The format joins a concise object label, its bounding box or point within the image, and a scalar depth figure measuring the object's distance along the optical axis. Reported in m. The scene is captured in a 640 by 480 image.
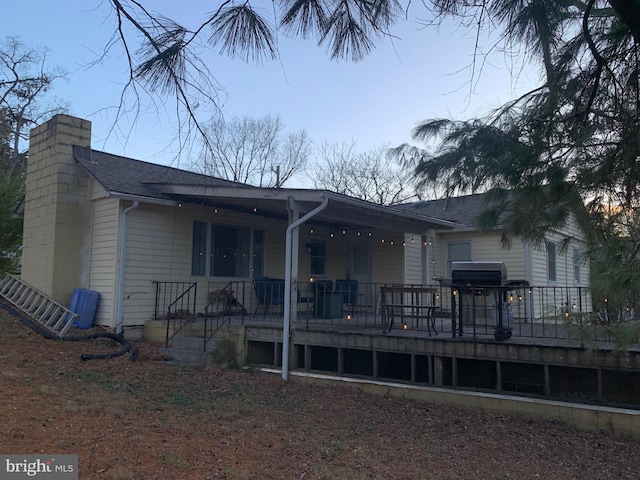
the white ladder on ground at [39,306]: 9.02
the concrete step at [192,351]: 7.91
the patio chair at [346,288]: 11.58
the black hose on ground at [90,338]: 7.77
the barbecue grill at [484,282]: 6.41
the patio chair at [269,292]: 10.55
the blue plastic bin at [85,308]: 9.13
